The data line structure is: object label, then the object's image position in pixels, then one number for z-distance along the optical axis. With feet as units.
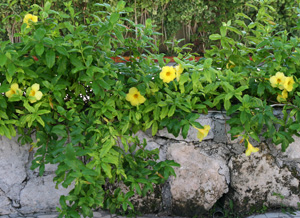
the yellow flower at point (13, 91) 5.98
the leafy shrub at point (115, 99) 5.89
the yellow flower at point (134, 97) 6.40
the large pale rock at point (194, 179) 7.07
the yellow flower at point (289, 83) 6.46
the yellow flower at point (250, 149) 6.41
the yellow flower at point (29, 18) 6.39
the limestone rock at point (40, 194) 7.10
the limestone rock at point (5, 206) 7.06
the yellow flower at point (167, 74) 6.17
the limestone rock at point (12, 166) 6.98
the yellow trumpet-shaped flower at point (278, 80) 6.48
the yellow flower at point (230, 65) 7.18
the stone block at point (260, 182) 7.12
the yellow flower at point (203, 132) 6.46
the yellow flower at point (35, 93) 5.97
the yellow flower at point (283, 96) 6.71
